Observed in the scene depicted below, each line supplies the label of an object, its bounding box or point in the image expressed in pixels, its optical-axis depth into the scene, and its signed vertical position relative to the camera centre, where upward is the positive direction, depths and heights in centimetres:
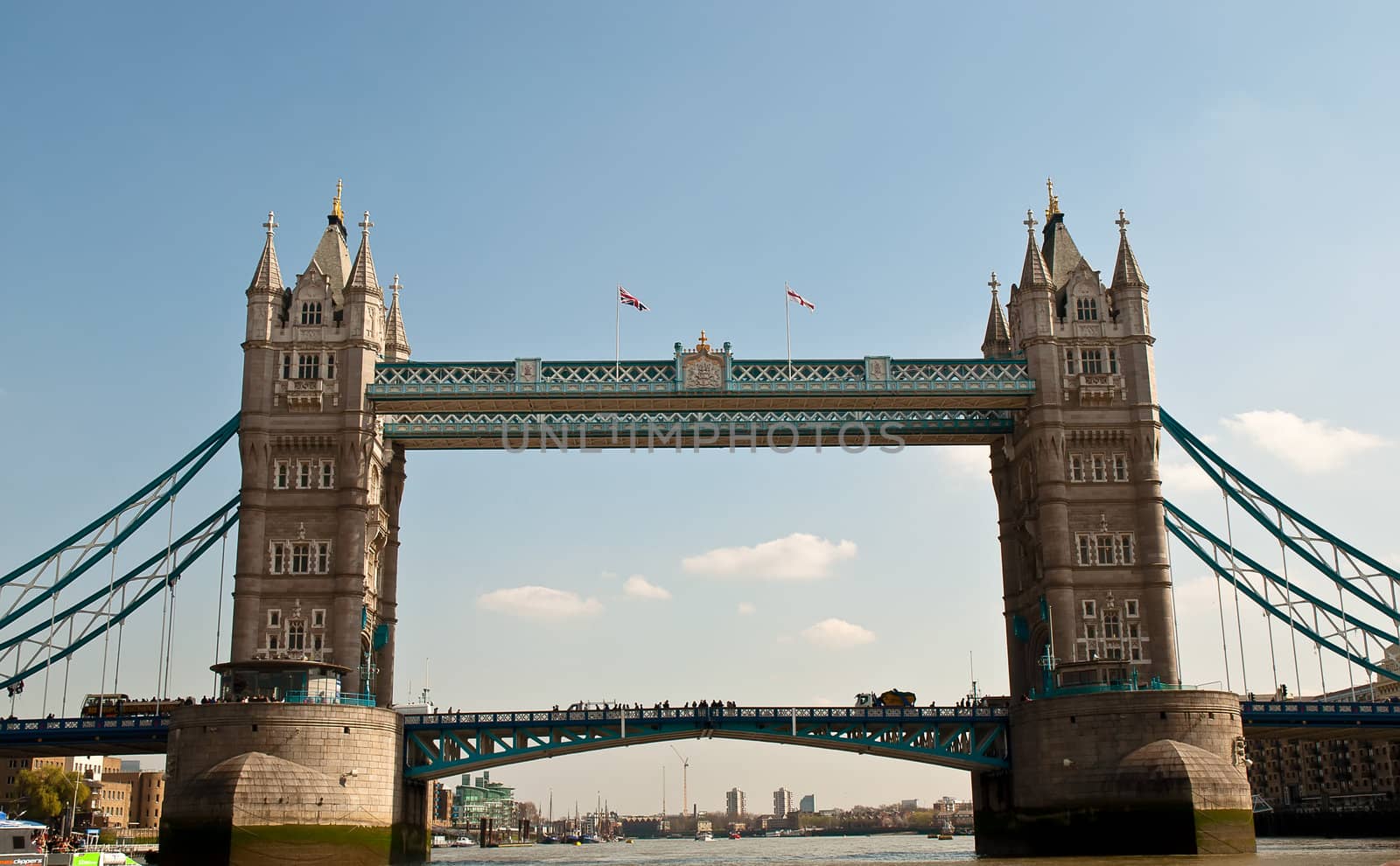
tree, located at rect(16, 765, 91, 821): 11331 -115
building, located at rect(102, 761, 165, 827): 15162 -214
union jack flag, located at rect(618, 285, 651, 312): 7225 +2346
